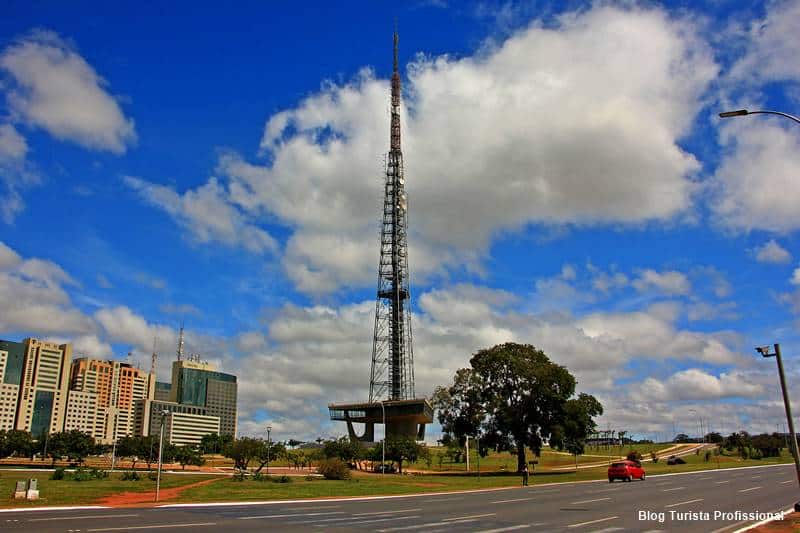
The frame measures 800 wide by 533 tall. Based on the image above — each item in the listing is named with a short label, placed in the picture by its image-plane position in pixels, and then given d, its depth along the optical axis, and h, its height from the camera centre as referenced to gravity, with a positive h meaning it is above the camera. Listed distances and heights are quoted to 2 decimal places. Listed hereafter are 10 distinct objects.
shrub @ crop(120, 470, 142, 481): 54.59 -3.20
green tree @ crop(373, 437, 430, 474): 89.56 -1.94
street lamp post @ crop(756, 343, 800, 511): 23.55 +1.46
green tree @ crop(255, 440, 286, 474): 80.81 -1.84
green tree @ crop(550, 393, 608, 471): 74.44 +1.00
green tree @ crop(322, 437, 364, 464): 97.88 -2.03
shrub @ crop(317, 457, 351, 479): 60.66 -3.10
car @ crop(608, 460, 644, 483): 54.31 -3.13
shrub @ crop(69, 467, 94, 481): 53.03 -3.03
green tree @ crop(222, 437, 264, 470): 77.75 -1.46
